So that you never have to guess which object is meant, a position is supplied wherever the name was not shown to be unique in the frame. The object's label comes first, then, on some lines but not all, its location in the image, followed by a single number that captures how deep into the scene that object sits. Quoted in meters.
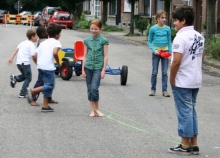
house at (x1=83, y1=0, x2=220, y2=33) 35.24
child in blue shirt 11.59
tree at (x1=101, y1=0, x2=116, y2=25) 43.99
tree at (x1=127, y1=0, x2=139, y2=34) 35.66
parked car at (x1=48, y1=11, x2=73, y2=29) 45.88
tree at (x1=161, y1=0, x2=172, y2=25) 29.48
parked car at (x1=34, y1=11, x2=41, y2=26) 53.59
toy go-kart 13.38
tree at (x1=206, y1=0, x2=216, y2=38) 22.45
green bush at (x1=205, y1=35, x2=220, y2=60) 19.27
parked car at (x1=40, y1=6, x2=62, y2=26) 49.07
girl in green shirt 9.24
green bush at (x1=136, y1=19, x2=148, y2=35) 34.81
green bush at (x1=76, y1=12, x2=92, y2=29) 46.03
